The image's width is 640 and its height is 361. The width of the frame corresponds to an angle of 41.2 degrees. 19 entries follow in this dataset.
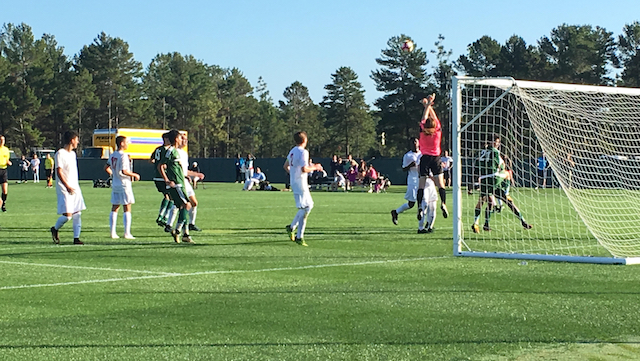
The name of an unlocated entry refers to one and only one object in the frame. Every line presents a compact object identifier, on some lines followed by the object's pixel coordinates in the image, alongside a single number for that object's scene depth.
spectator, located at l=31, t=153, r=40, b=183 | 60.40
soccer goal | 12.60
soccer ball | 24.01
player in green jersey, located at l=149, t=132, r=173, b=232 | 15.38
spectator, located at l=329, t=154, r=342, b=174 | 48.16
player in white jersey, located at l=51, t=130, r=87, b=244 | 14.46
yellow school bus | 72.12
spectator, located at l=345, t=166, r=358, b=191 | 48.25
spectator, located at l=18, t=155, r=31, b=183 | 60.75
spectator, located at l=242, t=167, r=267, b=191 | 45.66
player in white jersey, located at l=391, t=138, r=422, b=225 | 17.67
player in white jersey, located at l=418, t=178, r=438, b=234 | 16.92
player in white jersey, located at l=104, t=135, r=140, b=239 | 15.95
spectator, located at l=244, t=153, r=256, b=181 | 48.80
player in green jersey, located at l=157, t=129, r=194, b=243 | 14.90
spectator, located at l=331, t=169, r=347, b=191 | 46.95
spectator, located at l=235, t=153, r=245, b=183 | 59.61
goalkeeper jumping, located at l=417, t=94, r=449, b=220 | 16.25
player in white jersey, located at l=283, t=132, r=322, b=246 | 14.45
